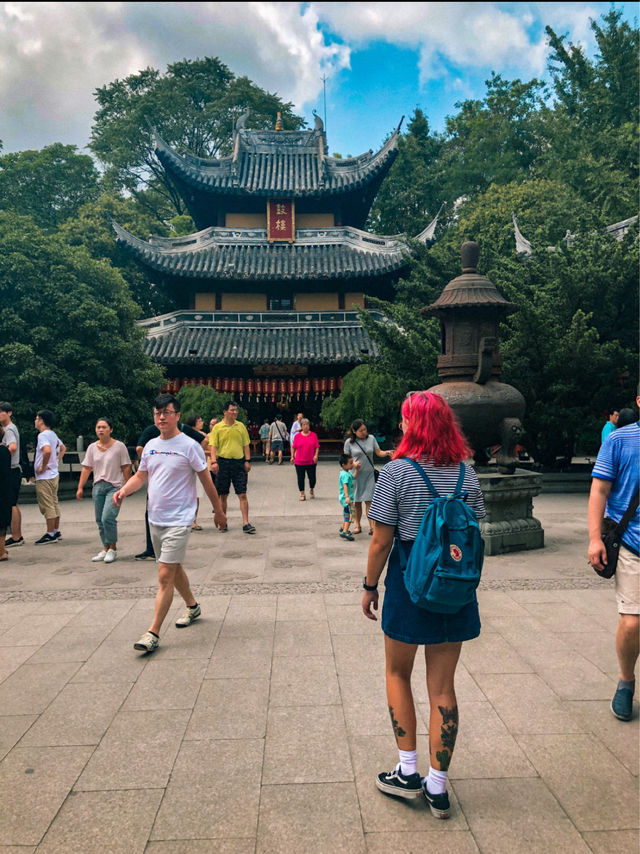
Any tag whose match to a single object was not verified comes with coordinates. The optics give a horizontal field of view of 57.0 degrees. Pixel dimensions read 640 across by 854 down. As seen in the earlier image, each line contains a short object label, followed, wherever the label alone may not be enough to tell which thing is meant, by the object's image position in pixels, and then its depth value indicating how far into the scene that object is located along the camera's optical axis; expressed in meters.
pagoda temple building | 21.95
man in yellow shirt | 8.68
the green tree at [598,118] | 24.64
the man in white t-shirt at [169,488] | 4.55
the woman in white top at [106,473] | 7.39
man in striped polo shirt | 3.35
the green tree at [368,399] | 17.56
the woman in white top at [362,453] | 8.12
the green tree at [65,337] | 12.74
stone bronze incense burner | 7.51
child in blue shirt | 8.19
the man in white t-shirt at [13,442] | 7.75
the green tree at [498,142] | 35.28
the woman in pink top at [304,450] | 11.22
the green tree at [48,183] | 30.97
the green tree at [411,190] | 35.09
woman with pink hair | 2.59
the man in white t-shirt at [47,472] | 8.38
